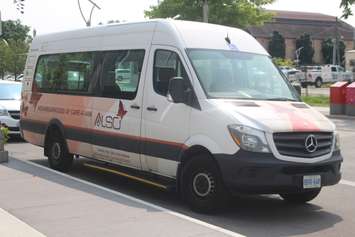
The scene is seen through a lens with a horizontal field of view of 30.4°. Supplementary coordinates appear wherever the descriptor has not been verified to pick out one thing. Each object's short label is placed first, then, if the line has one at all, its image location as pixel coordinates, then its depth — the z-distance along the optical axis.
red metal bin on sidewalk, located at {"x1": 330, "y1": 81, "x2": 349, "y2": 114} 23.56
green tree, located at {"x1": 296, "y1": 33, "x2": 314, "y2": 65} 113.06
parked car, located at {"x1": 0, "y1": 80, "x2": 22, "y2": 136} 16.03
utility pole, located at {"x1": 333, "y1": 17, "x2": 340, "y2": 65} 89.86
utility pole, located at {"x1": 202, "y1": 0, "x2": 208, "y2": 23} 25.77
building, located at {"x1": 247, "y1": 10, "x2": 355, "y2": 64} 117.44
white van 7.53
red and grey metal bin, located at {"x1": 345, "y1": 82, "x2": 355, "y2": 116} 23.09
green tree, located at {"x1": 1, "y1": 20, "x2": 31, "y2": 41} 72.31
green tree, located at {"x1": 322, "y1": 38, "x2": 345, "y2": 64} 114.38
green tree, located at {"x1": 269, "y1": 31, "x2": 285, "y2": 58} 113.94
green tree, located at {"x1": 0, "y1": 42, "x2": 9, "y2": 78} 41.61
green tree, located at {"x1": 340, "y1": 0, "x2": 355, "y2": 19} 28.20
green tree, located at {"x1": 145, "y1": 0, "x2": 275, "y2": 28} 39.94
